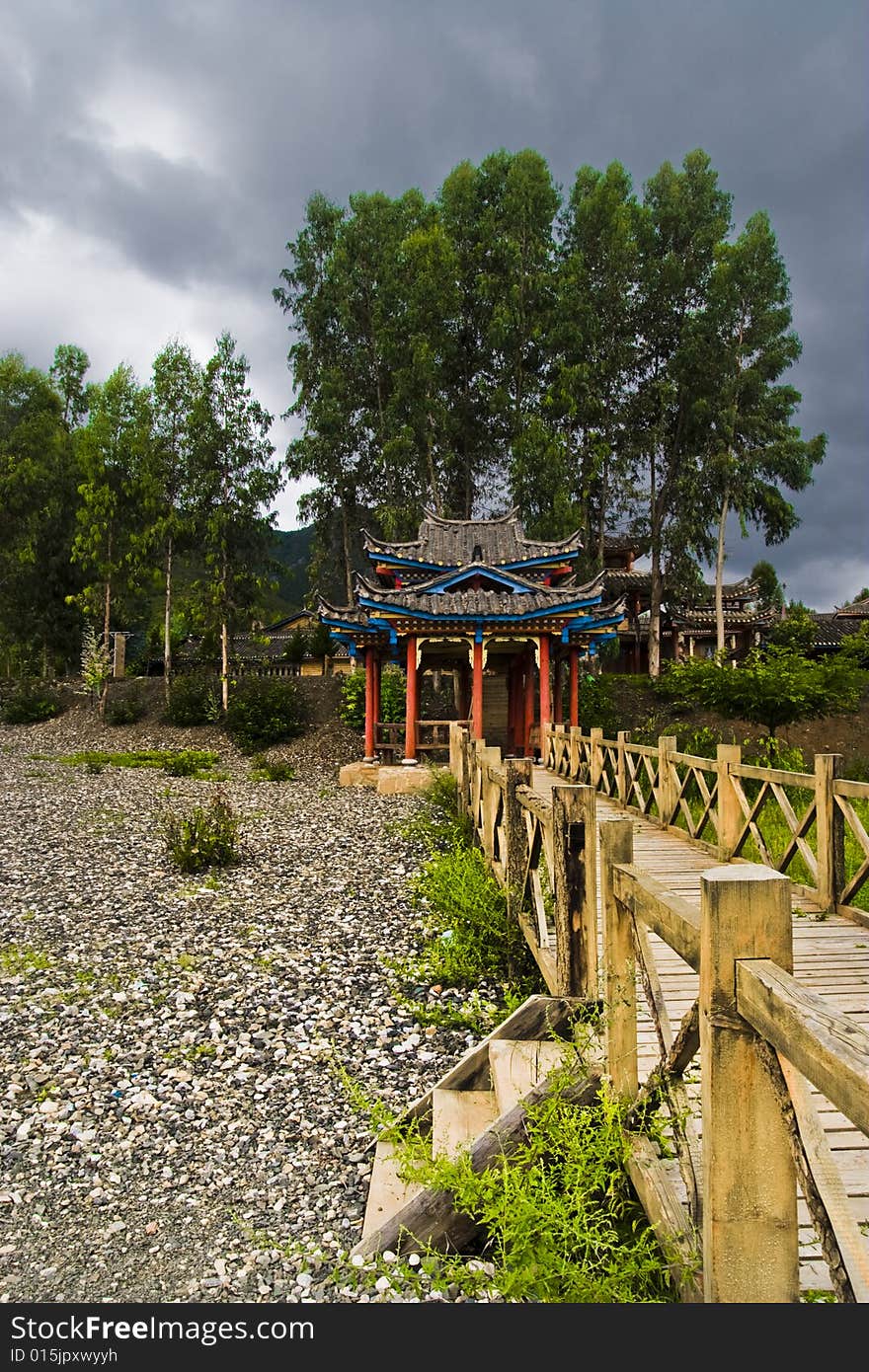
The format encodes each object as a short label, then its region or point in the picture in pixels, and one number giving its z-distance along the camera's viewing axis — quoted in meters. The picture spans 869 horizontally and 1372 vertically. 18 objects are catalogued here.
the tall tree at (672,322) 28.53
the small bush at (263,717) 21.89
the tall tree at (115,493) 24.78
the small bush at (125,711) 24.61
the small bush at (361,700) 21.72
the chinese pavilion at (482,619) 15.00
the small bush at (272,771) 17.47
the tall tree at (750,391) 27.42
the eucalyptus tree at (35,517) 29.52
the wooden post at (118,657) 31.09
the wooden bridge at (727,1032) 1.37
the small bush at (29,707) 26.55
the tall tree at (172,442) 25.73
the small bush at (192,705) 23.97
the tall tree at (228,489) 24.73
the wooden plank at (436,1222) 2.57
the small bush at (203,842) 8.15
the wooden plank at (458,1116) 3.06
